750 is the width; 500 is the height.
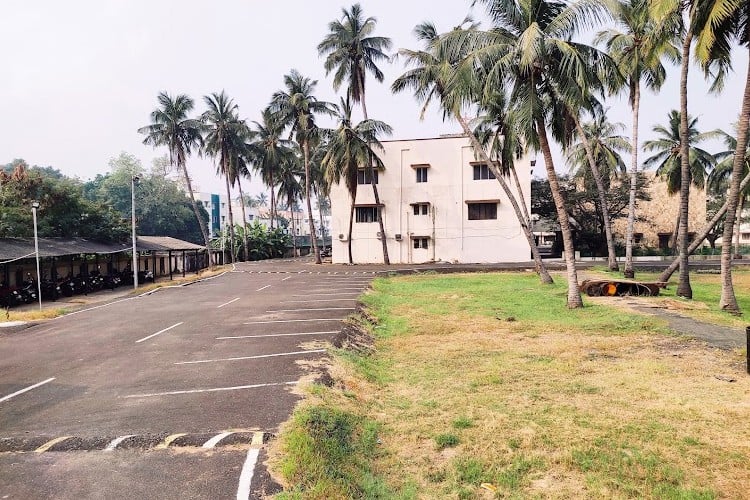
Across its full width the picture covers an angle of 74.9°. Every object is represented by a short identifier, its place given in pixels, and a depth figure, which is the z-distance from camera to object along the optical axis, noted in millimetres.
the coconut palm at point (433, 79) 23266
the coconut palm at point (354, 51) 38562
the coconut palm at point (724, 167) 36219
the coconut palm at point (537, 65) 15297
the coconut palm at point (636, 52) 17953
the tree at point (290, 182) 55872
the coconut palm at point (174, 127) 41344
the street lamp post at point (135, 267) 26131
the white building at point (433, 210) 40000
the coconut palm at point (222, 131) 44156
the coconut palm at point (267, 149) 49369
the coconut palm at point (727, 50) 13711
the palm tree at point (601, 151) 36319
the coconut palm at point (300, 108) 40406
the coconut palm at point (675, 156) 38062
